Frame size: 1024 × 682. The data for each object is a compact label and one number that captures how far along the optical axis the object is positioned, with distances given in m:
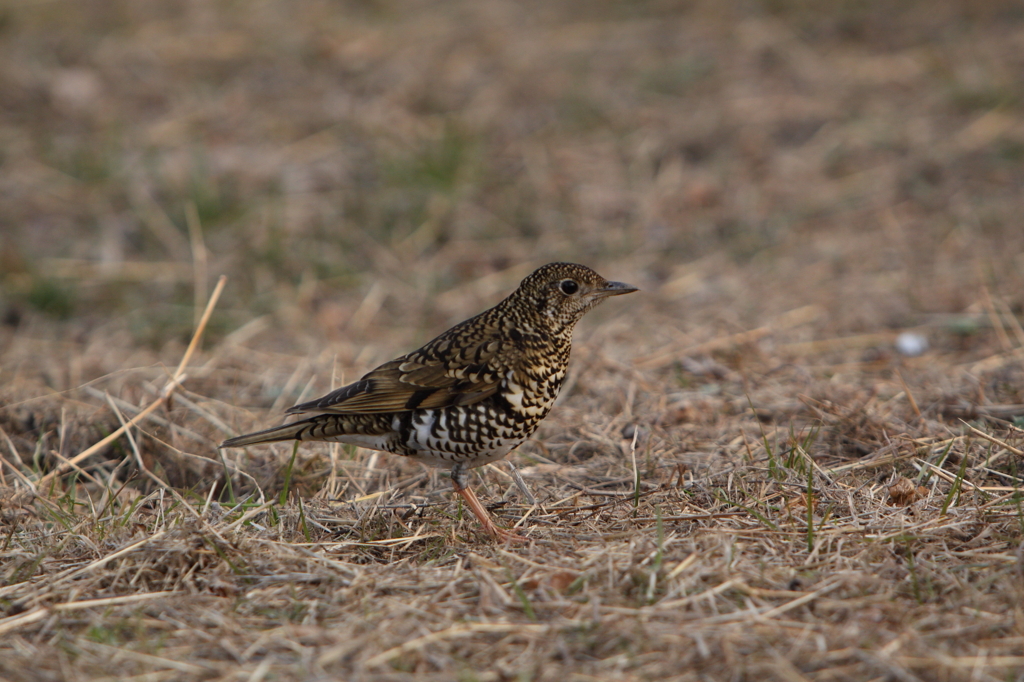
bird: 7.96
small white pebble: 11.91
